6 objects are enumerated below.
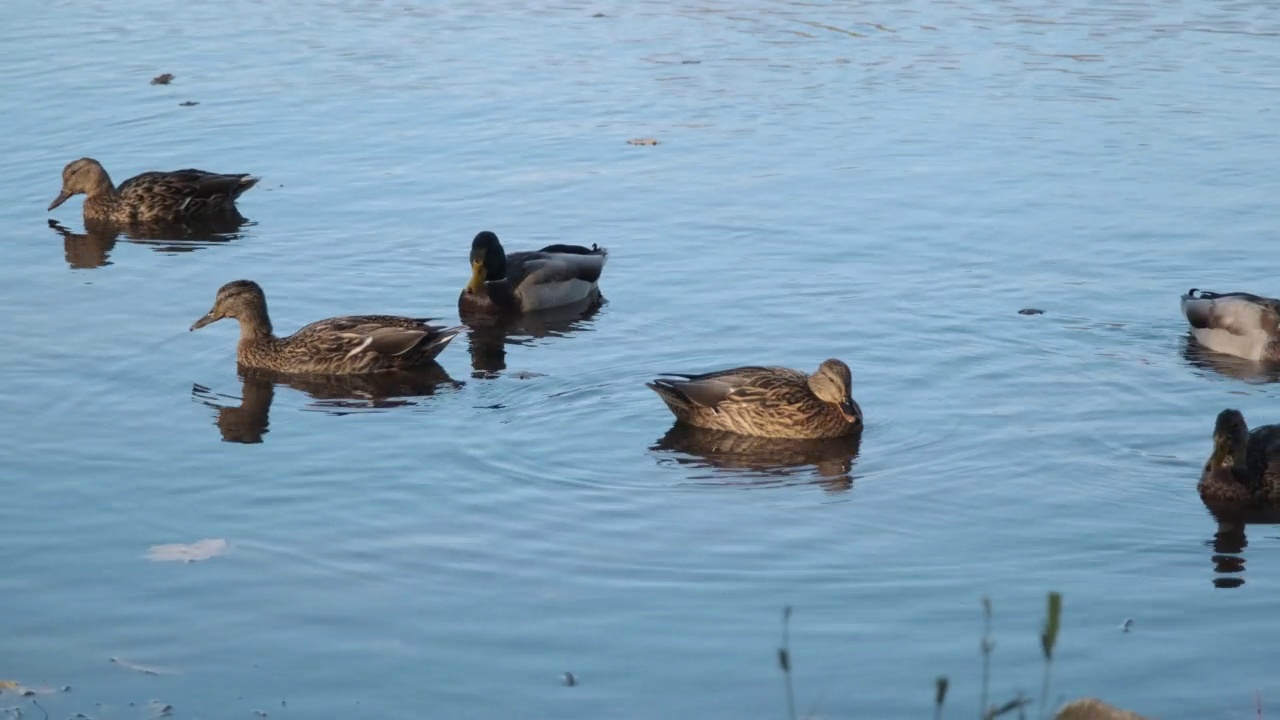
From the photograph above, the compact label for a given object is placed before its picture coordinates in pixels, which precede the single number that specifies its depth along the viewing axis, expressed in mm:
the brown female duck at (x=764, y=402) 21828
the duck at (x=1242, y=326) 24781
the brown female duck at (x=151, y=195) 34281
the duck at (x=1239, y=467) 19125
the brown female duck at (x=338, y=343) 24859
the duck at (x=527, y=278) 28391
